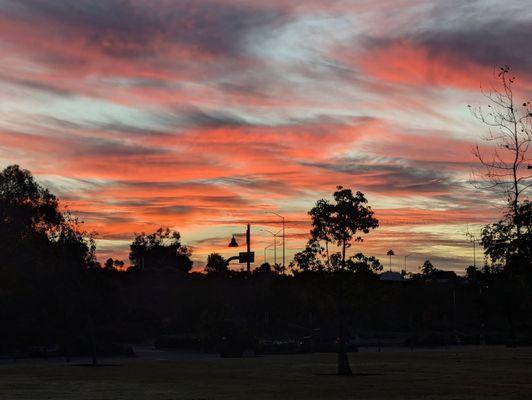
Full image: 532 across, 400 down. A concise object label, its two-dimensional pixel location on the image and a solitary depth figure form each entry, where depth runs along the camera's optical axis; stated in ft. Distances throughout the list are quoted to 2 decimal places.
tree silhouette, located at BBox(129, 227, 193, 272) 610.93
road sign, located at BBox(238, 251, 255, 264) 320.91
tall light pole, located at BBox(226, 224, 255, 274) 310.04
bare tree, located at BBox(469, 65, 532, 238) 121.29
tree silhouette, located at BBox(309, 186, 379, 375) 167.63
